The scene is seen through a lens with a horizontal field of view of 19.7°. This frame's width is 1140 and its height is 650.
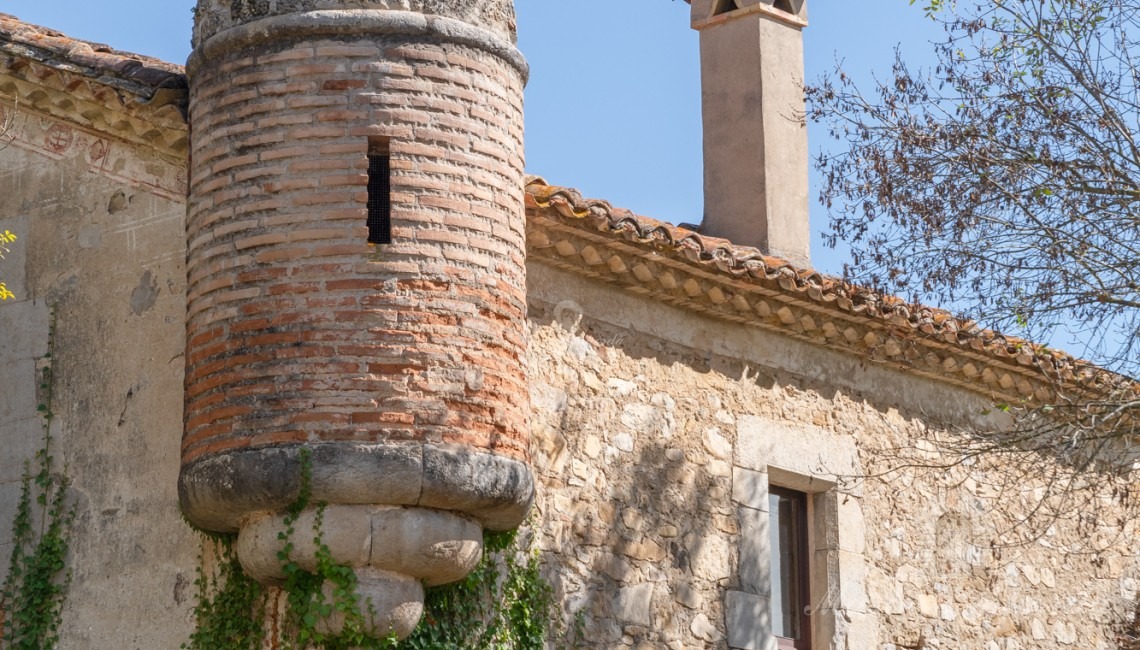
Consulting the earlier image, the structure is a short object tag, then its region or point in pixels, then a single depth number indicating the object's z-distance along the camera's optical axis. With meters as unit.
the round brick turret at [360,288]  13.98
